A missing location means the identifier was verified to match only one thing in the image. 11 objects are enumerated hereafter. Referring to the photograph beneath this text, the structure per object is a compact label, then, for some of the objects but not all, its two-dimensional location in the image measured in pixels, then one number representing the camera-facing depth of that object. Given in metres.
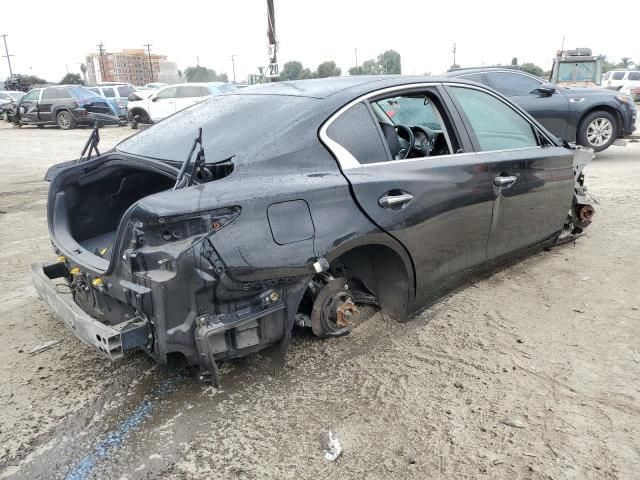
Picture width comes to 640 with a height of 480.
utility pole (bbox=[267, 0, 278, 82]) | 15.60
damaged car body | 2.45
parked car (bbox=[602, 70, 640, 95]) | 25.02
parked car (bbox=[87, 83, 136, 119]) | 22.31
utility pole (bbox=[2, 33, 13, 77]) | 84.96
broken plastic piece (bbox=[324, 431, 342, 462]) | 2.40
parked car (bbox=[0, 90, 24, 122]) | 22.83
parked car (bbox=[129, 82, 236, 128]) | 17.62
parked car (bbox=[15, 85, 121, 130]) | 19.86
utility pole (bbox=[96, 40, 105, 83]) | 85.46
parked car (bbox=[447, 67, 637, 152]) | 9.34
